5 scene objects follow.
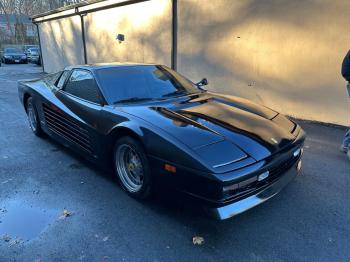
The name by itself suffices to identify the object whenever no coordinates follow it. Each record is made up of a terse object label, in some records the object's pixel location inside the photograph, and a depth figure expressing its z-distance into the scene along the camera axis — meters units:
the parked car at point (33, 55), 23.92
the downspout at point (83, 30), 12.24
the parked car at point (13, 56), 25.66
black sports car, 2.19
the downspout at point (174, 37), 7.92
